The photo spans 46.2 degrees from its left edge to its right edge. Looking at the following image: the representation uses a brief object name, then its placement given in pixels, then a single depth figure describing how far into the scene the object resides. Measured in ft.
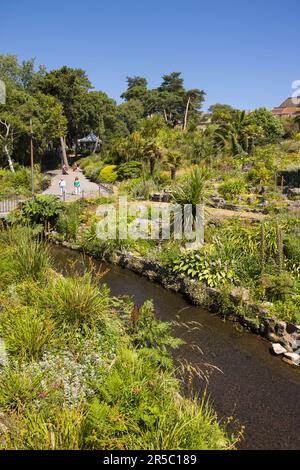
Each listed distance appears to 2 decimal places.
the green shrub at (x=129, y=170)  86.89
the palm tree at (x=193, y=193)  37.11
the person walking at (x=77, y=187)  75.38
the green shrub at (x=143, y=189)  64.64
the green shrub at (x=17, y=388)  13.87
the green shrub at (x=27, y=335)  16.51
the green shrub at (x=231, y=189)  59.16
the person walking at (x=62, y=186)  68.50
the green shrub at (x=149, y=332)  19.39
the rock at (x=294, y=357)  21.94
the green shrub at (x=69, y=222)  49.21
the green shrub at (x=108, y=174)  91.03
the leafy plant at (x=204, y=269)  29.43
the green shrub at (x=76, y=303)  19.07
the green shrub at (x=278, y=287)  26.45
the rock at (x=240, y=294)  27.11
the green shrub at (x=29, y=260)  24.56
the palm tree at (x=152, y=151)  79.15
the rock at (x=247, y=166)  76.96
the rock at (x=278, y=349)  22.82
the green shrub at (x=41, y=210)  50.93
